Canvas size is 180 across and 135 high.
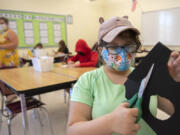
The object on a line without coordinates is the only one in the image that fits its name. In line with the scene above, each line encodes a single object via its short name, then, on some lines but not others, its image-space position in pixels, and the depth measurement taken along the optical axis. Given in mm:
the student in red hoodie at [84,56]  2453
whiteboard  4887
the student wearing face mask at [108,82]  694
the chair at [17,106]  1706
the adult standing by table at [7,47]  2861
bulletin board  4727
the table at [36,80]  1467
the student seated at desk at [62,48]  5030
